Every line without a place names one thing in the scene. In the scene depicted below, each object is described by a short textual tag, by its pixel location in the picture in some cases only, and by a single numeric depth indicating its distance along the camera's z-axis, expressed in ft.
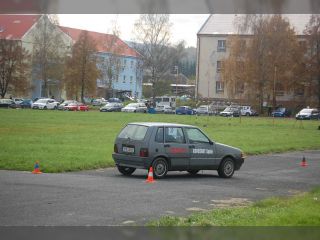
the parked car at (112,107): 261.65
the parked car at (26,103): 256.25
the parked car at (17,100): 252.62
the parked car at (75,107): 256.11
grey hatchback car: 54.70
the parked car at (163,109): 280.10
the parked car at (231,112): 255.50
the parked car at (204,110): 262.47
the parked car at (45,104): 247.29
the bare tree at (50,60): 240.53
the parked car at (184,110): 271.43
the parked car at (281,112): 263.70
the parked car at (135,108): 266.16
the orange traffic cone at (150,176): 51.80
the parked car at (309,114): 244.46
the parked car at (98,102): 318.24
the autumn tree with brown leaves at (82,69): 268.62
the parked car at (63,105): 258.98
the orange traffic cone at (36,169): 54.65
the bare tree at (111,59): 309.83
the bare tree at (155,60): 288.10
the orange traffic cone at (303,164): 74.10
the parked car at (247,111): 264.93
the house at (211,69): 292.40
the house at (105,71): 254.27
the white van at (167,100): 303.58
